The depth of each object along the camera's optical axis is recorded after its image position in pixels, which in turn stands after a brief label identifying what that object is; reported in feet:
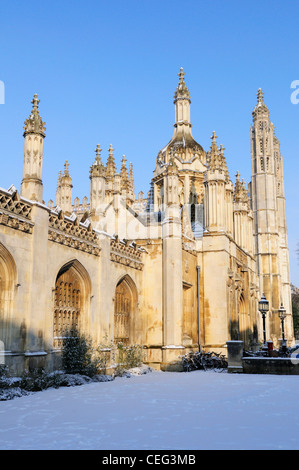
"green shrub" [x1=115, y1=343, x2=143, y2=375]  60.15
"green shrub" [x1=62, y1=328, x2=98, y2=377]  48.42
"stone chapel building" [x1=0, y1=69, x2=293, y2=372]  42.04
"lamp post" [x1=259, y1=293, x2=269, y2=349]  75.87
